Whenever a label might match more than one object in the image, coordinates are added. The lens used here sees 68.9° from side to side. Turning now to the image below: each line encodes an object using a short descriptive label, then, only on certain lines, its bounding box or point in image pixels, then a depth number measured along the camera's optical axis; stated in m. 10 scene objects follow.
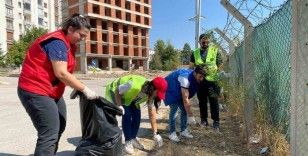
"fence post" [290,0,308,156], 1.60
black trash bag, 2.21
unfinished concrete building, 32.42
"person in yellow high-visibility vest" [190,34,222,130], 3.71
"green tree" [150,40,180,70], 39.00
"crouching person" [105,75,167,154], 2.72
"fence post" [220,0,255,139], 2.90
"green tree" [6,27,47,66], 28.68
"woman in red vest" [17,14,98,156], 2.00
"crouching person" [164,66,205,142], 3.24
